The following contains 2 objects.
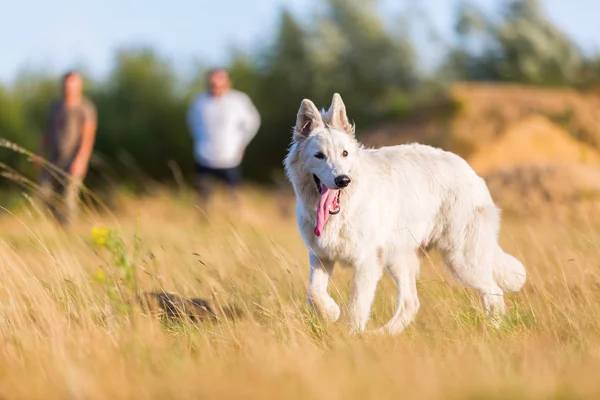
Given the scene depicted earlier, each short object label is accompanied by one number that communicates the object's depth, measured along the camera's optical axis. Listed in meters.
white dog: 9.91
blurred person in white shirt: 22.23
